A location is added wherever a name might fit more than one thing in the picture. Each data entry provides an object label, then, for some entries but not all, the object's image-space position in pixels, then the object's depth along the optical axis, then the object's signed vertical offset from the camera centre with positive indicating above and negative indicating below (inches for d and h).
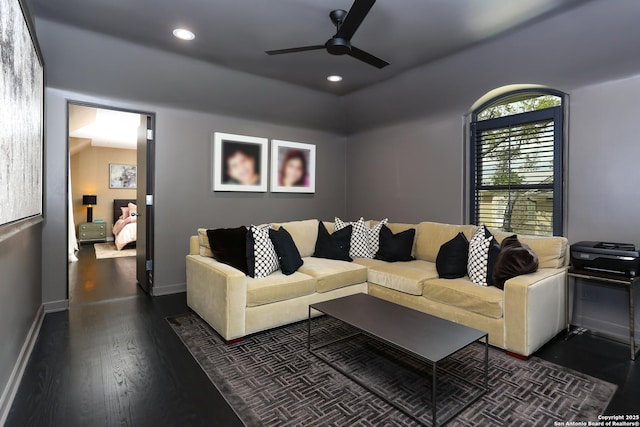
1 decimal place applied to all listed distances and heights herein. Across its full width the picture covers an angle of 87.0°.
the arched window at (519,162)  133.7 +20.9
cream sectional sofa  100.7 -28.9
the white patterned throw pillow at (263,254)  120.0 -16.9
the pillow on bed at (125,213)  310.5 -6.2
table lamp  306.8 +3.5
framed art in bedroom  332.2 +30.5
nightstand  308.3 -24.0
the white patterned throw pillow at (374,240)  157.8 -14.7
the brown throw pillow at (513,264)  105.8 -17.0
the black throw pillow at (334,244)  153.2 -16.6
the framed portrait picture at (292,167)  193.0 +24.2
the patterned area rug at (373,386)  73.4 -44.4
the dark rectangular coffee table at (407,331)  74.1 -30.4
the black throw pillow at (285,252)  125.9 -16.7
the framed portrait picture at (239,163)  173.2 +23.9
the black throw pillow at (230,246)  120.5 -14.3
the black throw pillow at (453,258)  123.4 -18.3
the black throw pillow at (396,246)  149.3 -16.5
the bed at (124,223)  278.8 -15.1
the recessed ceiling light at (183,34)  117.9 +61.8
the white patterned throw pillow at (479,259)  113.9 -17.1
